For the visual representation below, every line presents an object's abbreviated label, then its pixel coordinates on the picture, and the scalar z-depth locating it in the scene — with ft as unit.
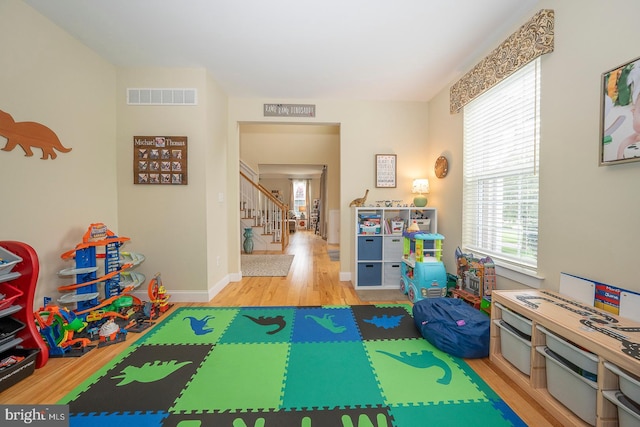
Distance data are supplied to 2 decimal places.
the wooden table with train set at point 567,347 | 3.63
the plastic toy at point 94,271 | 7.09
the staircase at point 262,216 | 20.75
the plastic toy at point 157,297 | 8.58
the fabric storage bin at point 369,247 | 11.28
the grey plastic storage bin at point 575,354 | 3.85
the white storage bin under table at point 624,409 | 3.27
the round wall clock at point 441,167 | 10.67
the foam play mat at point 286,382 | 4.40
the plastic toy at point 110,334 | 6.88
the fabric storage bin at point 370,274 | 11.30
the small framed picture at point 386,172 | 12.35
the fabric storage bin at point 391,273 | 11.34
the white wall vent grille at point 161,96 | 9.53
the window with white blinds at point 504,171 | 6.69
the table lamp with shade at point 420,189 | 11.48
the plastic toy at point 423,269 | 9.24
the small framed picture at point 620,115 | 4.42
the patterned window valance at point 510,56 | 5.98
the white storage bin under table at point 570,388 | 3.89
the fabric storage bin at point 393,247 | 11.32
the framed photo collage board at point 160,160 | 9.50
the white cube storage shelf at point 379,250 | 11.29
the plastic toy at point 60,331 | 6.26
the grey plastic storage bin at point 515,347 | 5.10
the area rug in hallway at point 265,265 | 13.80
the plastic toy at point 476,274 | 7.64
